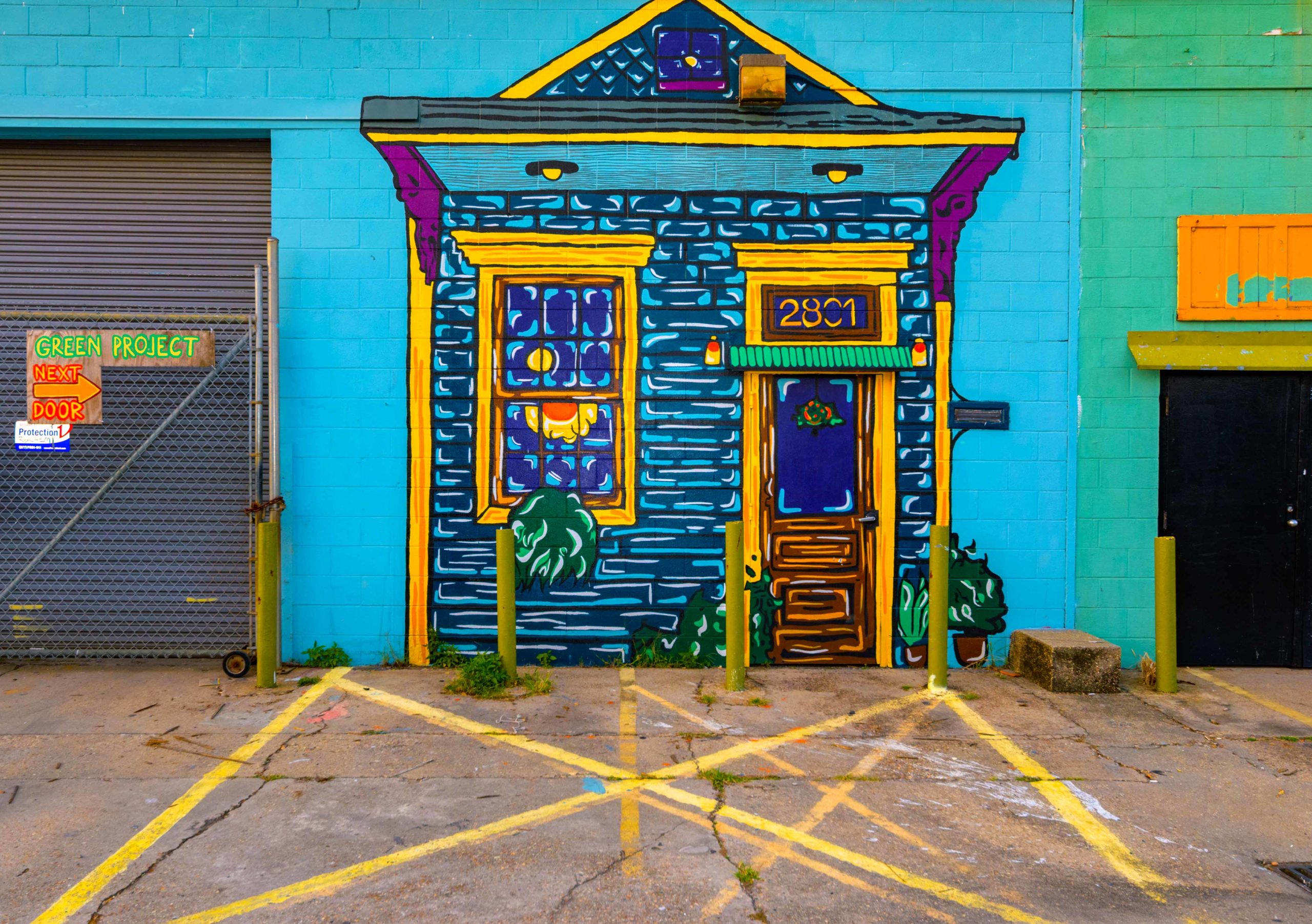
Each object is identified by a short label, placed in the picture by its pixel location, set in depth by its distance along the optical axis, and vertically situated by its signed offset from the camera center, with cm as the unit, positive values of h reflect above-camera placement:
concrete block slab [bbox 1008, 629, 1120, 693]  571 -144
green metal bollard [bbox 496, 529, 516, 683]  554 -94
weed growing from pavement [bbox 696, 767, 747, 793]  422 -168
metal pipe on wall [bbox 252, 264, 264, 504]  588 +57
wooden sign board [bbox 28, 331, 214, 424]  592 +76
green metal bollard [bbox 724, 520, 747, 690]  552 -104
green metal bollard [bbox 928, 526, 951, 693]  560 -101
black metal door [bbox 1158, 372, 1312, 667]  631 -31
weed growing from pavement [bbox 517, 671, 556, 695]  561 -156
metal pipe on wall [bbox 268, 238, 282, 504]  588 +61
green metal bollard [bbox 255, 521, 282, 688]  552 -96
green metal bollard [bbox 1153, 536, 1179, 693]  561 -100
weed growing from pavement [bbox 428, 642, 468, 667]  623 -150
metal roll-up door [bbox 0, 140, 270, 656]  627 +42
